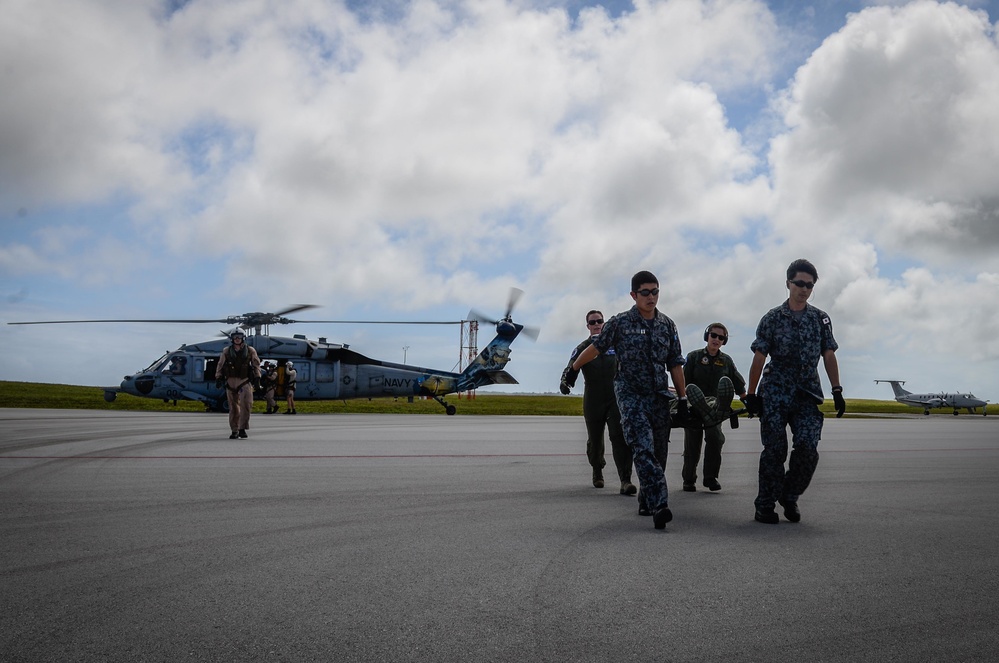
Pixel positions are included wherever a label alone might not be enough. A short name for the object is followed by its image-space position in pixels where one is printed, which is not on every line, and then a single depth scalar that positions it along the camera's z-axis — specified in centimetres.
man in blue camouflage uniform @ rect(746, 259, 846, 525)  565
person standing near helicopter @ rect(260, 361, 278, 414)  2681
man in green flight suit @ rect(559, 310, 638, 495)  738
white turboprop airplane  7625
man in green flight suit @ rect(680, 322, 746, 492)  755
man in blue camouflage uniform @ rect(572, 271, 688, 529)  570
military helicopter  2766
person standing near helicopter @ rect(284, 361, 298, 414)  2777
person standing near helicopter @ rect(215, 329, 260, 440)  1321
